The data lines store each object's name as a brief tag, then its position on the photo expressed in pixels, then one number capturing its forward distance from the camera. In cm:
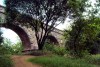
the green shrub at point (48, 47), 775
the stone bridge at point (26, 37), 895
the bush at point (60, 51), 744
